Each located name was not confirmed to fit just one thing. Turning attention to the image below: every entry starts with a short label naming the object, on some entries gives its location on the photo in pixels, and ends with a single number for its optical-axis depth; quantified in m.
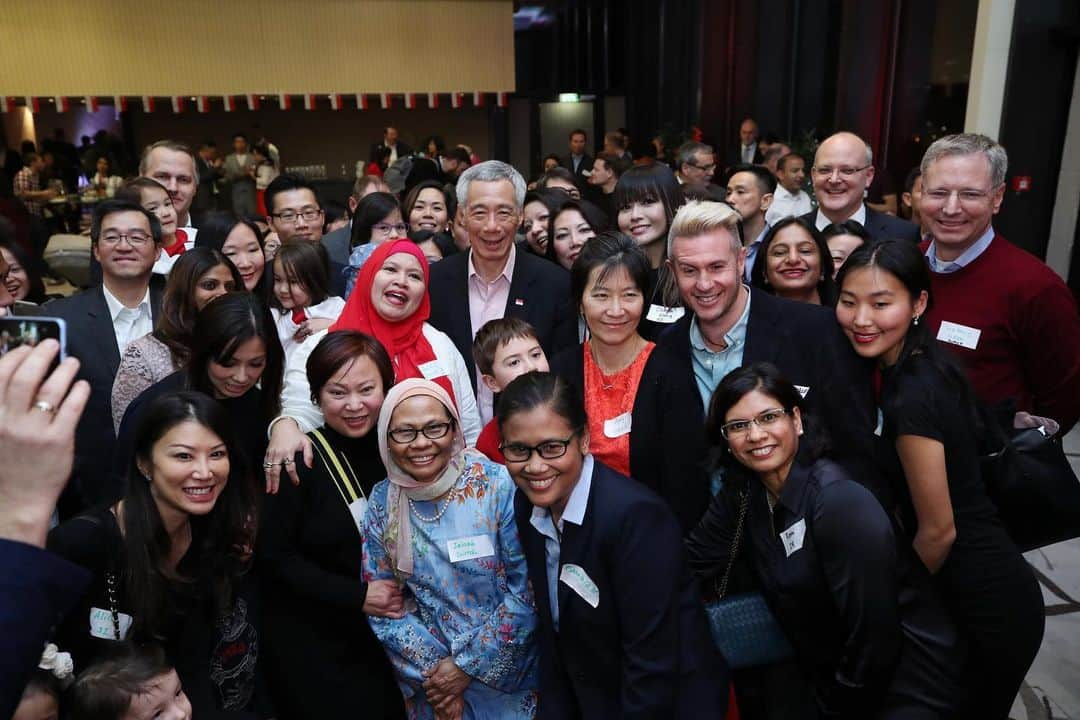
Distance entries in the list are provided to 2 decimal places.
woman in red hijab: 2.86
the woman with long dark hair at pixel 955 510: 2.03
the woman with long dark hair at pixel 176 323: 2.71
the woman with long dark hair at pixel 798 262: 2.98
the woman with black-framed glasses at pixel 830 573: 1.88
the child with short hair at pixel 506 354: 2.68
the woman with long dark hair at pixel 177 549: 2.00
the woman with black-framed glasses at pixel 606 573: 1.93
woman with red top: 2.41
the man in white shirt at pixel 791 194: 6.20
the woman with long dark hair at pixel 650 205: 3.38
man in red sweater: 2.62
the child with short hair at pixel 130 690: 1.80
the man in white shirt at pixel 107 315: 2.88
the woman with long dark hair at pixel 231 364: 2.47
